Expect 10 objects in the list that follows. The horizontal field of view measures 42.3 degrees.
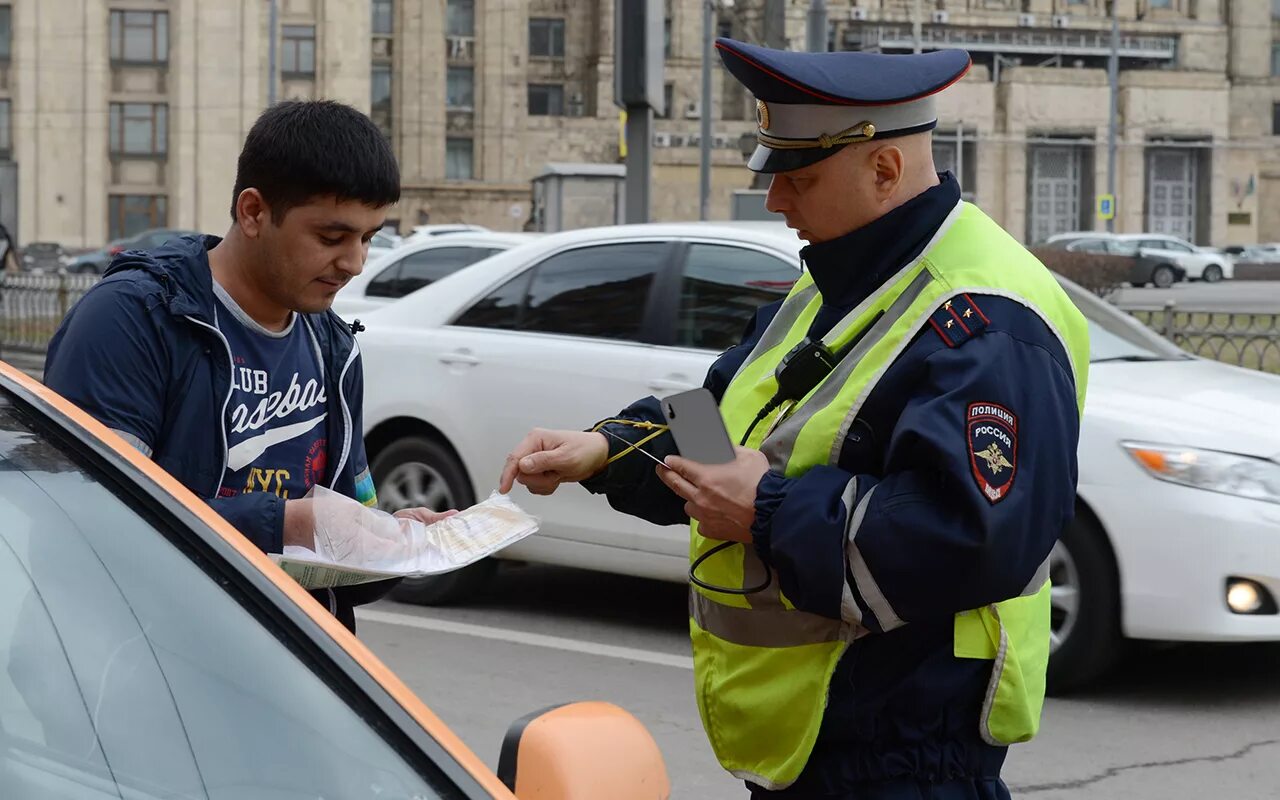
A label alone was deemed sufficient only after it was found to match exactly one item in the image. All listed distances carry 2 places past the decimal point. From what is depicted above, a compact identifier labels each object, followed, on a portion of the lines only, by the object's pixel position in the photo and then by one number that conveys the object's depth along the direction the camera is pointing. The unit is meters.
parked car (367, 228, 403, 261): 39.27
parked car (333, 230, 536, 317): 10.15
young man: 2.37
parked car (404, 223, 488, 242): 40.69
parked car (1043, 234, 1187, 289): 47.59
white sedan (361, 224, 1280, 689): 5.49
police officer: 2.05
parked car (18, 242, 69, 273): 47.12
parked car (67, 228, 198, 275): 45.19
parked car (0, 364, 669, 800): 1.76
